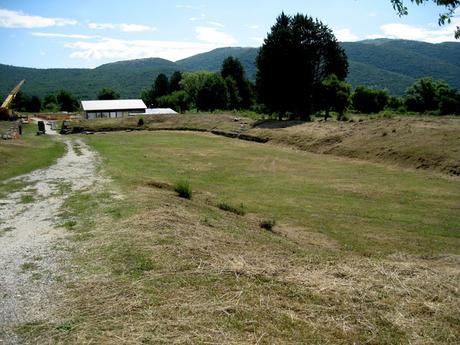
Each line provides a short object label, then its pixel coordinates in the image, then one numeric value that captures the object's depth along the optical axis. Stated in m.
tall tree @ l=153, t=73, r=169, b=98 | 129.25
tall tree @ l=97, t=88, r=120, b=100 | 135.29
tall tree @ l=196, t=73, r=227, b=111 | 82.00
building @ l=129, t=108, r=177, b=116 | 88.38
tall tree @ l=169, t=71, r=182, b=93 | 127.19
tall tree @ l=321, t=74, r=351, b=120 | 50.50
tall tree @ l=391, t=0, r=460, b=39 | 8.21
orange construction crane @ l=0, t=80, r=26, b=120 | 74.19
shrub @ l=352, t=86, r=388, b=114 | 85.94
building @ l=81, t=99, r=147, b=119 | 83.56
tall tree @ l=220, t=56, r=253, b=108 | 97.50
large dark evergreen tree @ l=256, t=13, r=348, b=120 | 52.16
